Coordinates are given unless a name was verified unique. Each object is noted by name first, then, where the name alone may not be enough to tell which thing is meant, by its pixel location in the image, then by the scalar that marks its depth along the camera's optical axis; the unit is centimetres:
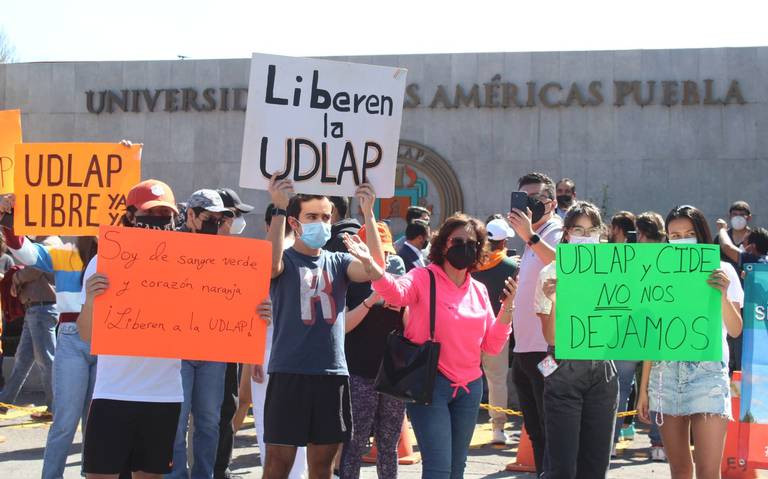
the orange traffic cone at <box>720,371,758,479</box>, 855
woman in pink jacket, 618
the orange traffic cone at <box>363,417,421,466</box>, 916
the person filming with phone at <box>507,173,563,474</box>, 716
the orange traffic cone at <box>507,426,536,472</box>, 879
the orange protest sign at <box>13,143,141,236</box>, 750
